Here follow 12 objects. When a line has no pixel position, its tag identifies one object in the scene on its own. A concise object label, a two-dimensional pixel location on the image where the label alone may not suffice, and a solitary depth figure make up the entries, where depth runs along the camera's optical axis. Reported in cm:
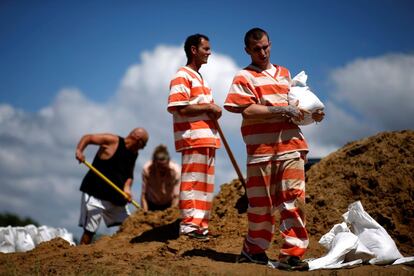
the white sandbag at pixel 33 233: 980
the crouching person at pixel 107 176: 823
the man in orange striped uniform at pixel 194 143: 600
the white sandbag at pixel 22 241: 927
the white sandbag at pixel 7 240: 909
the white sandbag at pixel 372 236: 511
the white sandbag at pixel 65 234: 1048
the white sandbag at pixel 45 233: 991
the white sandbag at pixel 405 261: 499
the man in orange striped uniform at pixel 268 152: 474
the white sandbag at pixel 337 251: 491
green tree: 2381
